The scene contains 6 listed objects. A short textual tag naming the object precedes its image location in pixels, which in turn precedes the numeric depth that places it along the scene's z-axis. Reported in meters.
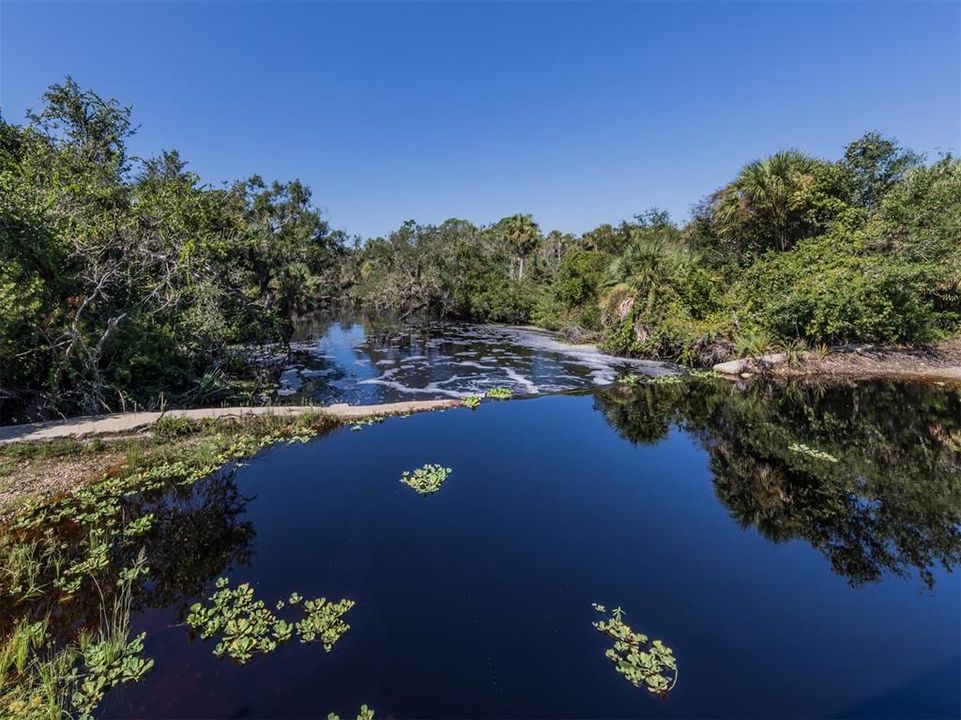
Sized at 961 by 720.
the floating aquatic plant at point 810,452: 7.18
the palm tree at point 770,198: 18.97
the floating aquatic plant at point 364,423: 9.06
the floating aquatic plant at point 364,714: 2.77
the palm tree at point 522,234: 45.03
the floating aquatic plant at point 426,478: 6.27
